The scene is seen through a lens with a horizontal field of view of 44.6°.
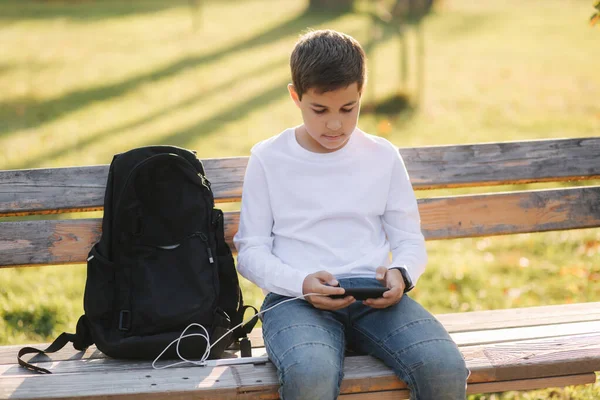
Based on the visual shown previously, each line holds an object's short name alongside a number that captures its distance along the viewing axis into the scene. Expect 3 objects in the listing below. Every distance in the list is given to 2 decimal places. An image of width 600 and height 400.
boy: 2.47
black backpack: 2.78
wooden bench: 2.48
